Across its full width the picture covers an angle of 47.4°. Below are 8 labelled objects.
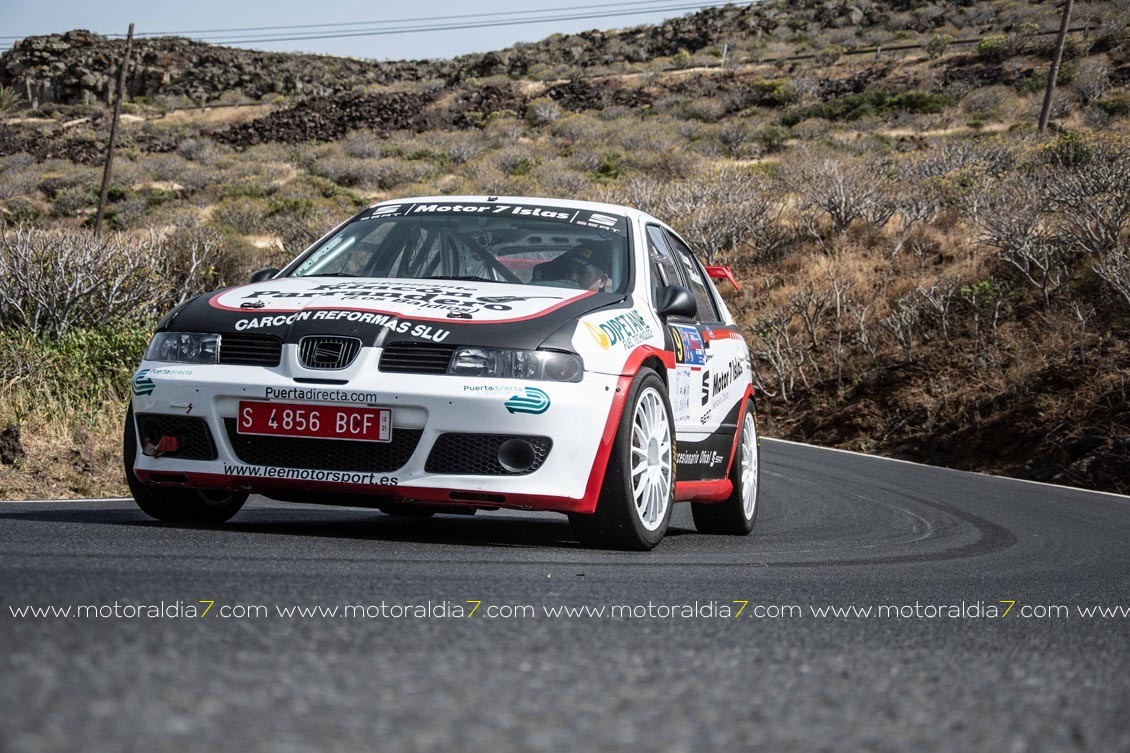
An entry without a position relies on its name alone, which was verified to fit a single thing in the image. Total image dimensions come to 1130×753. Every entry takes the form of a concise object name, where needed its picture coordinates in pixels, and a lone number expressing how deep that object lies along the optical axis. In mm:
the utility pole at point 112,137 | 37125
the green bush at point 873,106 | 51100
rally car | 5117
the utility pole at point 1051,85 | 41406
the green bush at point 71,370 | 11047
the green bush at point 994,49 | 57041
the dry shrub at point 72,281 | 14711
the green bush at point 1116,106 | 44019
